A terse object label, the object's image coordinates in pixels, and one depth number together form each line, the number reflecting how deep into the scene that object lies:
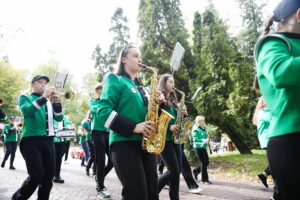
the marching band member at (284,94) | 1.70
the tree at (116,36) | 17.98
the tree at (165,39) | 14.54
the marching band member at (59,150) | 8.16
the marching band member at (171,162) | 4.51
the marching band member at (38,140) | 4.10
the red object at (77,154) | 20.93
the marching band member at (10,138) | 12.02
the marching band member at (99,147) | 5.98
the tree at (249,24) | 22.37
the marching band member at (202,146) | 8.33
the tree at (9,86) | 40.66
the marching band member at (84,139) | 10.99
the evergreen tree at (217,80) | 13.12
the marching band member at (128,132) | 2.78
